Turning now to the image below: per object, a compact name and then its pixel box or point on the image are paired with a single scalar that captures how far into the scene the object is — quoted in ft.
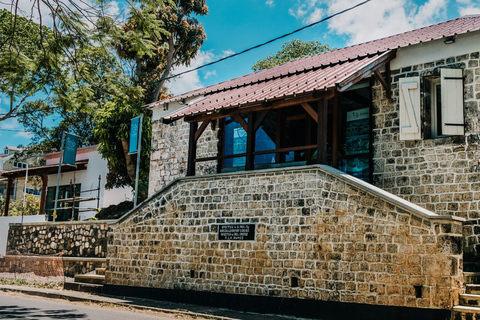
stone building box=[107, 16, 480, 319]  28.04
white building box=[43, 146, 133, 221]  76.59
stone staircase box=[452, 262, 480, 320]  24.68
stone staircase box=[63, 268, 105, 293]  43.25
